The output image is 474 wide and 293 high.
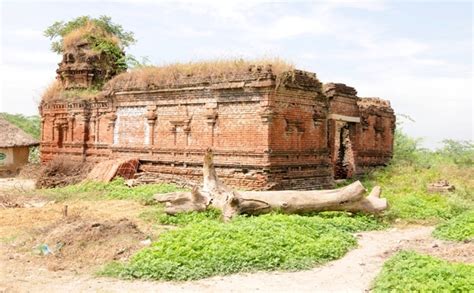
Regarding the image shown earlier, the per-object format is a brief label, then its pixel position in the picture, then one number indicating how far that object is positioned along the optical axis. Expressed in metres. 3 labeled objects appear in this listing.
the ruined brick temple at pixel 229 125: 14.02
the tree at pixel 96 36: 21.23
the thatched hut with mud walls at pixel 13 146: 23.59
